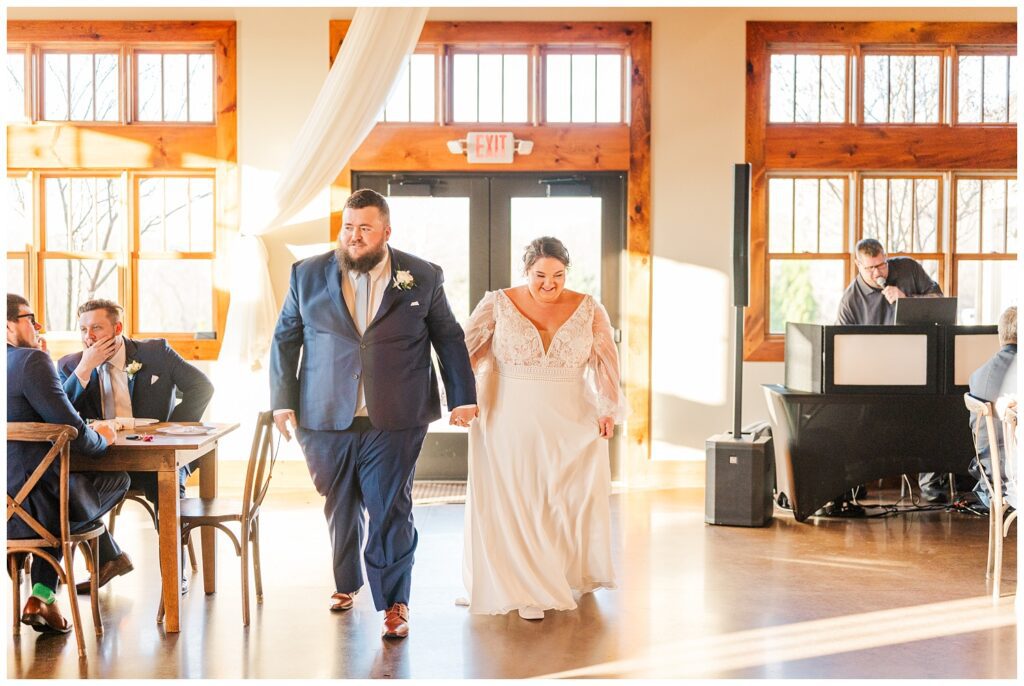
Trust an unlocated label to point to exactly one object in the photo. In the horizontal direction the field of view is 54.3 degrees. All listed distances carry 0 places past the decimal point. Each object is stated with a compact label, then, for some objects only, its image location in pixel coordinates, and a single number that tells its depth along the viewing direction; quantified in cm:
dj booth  594
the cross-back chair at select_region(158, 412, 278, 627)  386
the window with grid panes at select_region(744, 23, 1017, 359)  723
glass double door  728
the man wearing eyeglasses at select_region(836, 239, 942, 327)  668
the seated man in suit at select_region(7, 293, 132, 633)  361
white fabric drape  523
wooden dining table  381
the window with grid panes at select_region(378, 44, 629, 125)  726
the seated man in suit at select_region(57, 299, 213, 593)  453
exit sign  716
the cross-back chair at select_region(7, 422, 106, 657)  348
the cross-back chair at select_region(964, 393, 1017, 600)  439
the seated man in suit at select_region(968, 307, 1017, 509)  456
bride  413
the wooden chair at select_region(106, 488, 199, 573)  457
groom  383
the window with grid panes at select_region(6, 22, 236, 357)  718
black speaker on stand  592
